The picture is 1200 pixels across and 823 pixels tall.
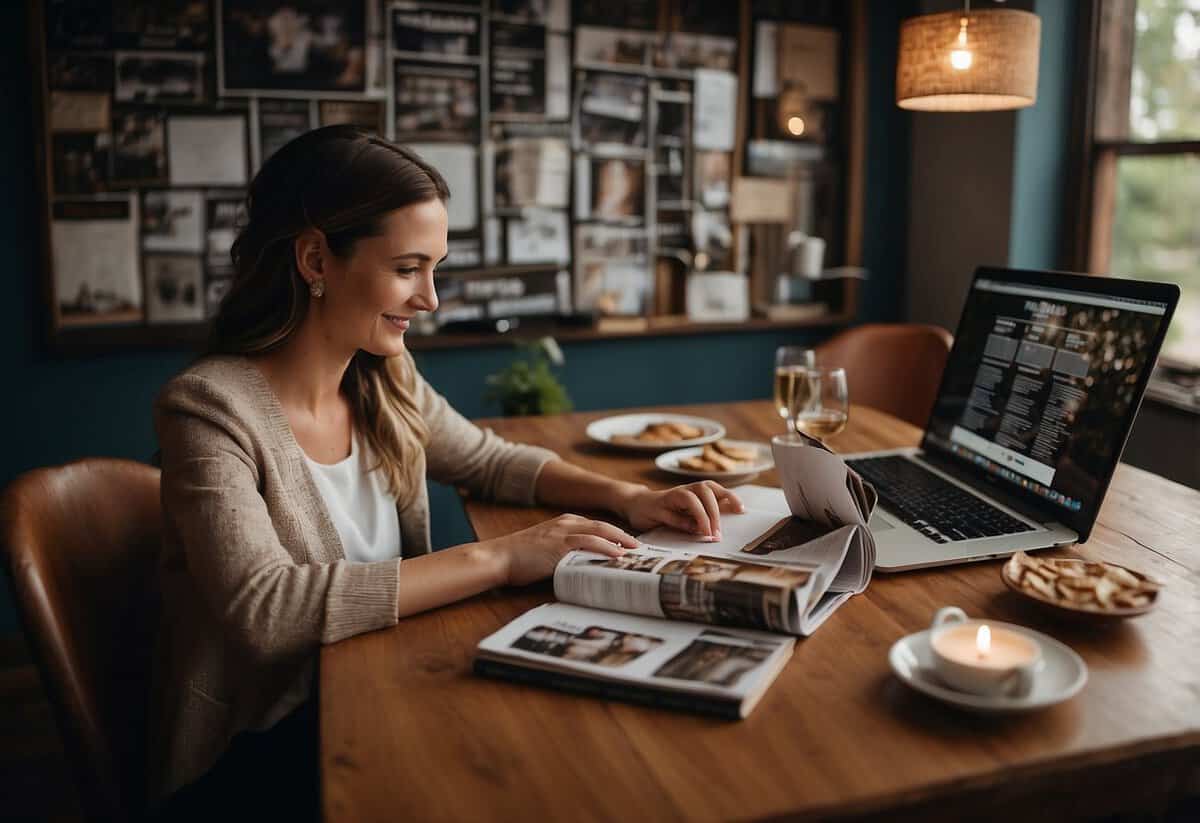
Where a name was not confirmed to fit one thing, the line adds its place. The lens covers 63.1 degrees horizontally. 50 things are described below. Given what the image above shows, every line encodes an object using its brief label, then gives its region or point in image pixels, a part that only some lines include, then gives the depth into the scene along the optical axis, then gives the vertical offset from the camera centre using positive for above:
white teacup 0.84 -0.35
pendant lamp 1.77 +0.38
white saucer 0.83 -0.37
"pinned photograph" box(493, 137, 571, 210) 3.19 +0.27
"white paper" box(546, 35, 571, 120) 3.17 +0.57
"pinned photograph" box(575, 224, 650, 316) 3.33 -0.04
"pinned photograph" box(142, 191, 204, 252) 2.89 +0.08
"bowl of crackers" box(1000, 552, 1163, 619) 1.00 -0.34
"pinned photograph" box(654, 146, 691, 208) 3.35 +0.28
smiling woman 1.10 -0.32
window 2.67 +0.33
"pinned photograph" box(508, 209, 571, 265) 3.25 +0.06
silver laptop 1.23 -0.22
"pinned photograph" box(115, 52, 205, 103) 2.80 +0.49
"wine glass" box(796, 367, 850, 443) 1.67 -0.25
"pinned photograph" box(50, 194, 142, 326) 2.82 -0.04
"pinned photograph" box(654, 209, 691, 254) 3.40 +0.09
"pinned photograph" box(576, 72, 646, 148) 3.23 +0.49
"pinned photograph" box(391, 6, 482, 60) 3.00 +0.68
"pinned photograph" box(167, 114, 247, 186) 2.88 +0.30
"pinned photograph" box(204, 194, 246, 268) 2.95 +0.08
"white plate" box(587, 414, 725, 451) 1.82 -0.34
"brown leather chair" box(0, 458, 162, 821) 1.17 -0.47
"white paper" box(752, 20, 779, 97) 3.38 +0.68
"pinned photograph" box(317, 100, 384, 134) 2.99 +0.42
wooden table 0.76 -0.41
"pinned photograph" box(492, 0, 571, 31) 3.10 +0.77
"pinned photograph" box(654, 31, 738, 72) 3.28 +0.69
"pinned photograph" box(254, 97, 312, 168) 2.93 +0.39
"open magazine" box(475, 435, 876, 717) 0.91 -0.37
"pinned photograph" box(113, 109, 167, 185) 2.83 +0.29
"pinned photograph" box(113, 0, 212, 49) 2.77 +0.64
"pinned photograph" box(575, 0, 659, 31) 3.18 +0.79
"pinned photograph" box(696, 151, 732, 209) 3.40 +0.28
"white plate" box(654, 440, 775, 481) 1.59 -0.35
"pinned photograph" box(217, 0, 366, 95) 2.86 +0.60
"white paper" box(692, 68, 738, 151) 3.35 +0.51
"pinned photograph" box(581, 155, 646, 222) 3.30 +0.23
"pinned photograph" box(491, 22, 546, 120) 3.12 +0.59
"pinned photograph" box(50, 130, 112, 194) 2.78 +0.25
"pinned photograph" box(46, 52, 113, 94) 2.74 +0.49
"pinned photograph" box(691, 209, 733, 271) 3.42 +0.07
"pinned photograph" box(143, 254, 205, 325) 2.94 -0.12
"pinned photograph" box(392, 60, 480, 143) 3.04 +0.47
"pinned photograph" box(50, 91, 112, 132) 2.76 +0.38
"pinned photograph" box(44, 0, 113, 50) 2.71 +0.62
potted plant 2.89 -0.40
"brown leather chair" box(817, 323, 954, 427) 2.73 -0.28
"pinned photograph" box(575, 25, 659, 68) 3.19 +0.68
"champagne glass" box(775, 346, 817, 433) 1.72 -0.21
